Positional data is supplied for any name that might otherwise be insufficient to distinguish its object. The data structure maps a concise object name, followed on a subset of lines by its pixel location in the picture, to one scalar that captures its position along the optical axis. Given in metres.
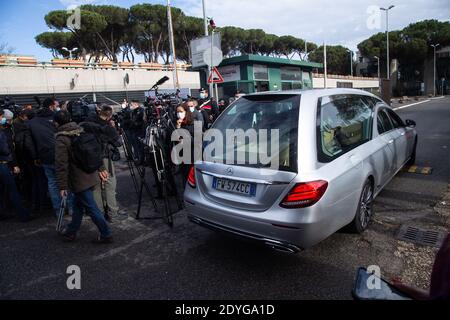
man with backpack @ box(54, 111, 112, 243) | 3.79
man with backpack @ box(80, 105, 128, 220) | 4.81
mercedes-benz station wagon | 2.87
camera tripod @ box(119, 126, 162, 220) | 4.92
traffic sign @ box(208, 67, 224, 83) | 9.85
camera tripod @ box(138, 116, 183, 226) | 4.91
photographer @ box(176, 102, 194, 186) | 5.79
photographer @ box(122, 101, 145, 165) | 8.35
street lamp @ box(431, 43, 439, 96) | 61.38
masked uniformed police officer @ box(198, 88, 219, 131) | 8.22
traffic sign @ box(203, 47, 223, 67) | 10.16
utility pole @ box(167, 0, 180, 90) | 22.61
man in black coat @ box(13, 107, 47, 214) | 5.30
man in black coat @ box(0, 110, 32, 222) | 5.00
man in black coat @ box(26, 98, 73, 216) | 5.17
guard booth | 17.34
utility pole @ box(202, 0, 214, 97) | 14.73
